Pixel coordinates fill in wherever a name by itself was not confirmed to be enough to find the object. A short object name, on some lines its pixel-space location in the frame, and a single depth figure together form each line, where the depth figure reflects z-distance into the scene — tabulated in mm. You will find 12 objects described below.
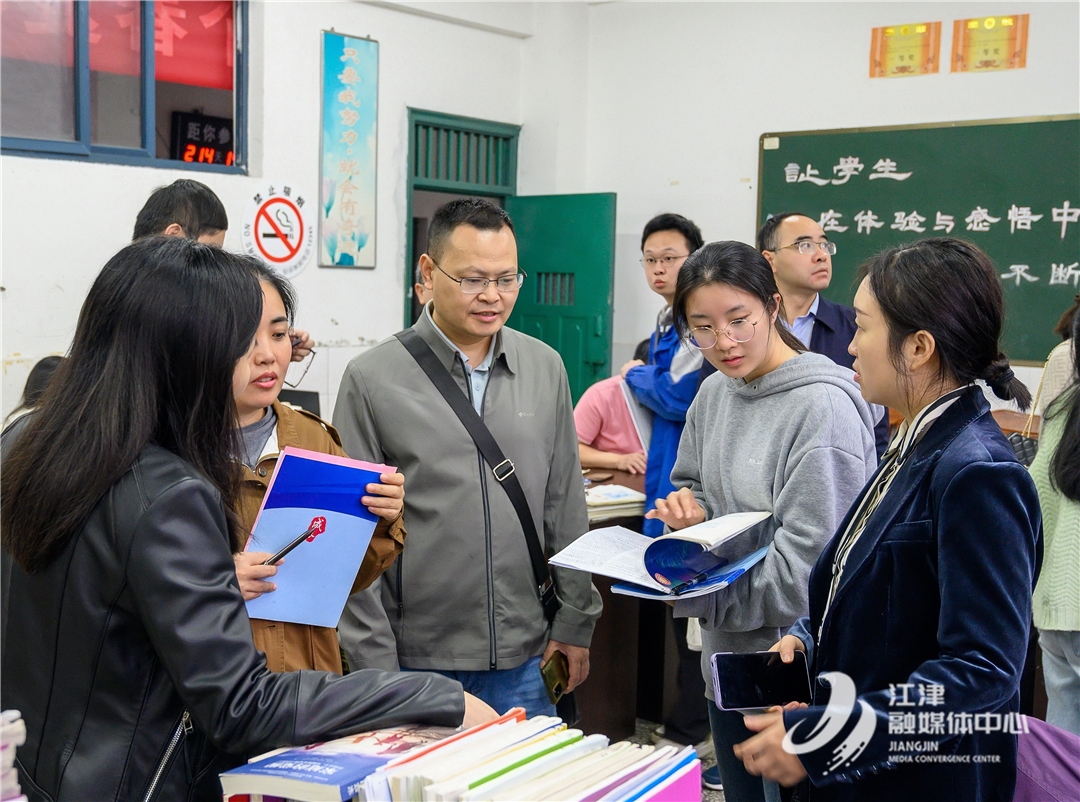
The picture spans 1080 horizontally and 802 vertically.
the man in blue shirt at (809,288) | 3154
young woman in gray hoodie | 1693
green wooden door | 6059
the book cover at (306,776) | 939
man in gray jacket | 1938
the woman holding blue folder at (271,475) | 1527
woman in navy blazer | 1167
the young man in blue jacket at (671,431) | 3037
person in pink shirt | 3357
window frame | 4395
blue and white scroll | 5363
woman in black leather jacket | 1074
